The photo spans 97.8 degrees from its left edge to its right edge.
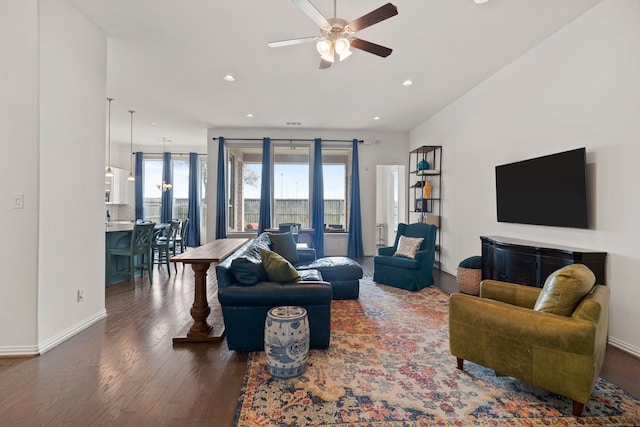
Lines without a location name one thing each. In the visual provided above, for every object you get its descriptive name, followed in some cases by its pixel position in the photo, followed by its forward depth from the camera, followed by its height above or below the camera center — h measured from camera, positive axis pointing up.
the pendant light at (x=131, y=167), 8.33 +1.45
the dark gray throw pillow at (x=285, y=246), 4.17 -0.48
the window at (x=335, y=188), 7.41 +0.71
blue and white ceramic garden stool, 2.09 -0.99
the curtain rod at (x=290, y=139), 6.86 +1.87
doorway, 7.67 +0.32
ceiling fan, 2.11 +1.54
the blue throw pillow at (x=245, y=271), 2.45 -0.50
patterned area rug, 1.69 -1.24
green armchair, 1.66 -0.82
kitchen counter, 4.37 -0.22
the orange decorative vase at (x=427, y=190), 5.79 +0.51
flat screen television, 2.82 +0.28
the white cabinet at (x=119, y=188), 7.87 +0.76
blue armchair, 4.20 -0.79
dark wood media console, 2.60 -0.47
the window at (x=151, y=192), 8.61 +0.68
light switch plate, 2.39 +0.12
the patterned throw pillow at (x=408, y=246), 4.45 -0.52
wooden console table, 2.64 -0.88
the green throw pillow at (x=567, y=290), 1.78 -0.49
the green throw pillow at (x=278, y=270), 2.54 -0.51
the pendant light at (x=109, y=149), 7.32 +1.87
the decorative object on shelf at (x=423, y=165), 5.68 +1.01
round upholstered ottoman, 3.92 -0.86
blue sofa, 2.41 -0.75
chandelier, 7.86 +0.86
